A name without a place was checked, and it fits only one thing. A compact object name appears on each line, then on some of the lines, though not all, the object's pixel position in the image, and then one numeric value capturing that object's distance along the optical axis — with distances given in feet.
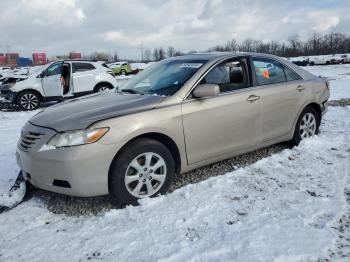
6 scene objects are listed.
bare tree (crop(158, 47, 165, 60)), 365.81
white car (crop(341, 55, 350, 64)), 154.10
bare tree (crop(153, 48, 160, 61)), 384.90
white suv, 40.70
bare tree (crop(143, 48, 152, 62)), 395.77
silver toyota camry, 11.85
